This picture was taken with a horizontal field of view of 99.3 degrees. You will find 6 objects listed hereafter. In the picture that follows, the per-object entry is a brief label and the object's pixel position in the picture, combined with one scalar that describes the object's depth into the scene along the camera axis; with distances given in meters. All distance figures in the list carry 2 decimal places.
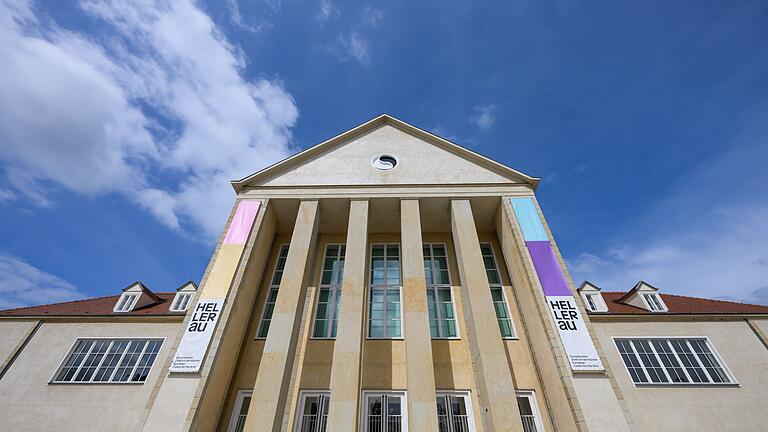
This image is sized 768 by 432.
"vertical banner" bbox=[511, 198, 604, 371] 10.81
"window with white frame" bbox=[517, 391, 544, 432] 11.52
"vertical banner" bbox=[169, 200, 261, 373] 10.76
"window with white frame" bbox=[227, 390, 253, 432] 11.57
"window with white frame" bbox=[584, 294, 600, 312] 17.83
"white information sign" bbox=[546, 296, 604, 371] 10.65
